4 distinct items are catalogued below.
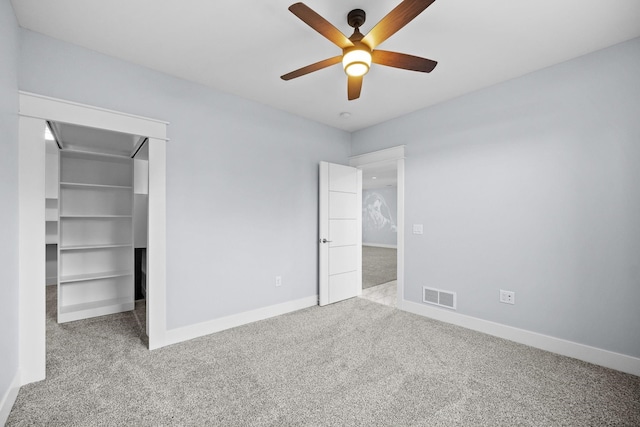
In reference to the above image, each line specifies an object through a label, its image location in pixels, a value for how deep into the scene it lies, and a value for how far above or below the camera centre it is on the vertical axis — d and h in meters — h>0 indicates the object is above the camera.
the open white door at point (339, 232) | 3.85 -0.26
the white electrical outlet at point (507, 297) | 2.76 -0.82
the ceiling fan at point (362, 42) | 1.46 +1.06
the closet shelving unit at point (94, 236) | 3.37 -0.30
